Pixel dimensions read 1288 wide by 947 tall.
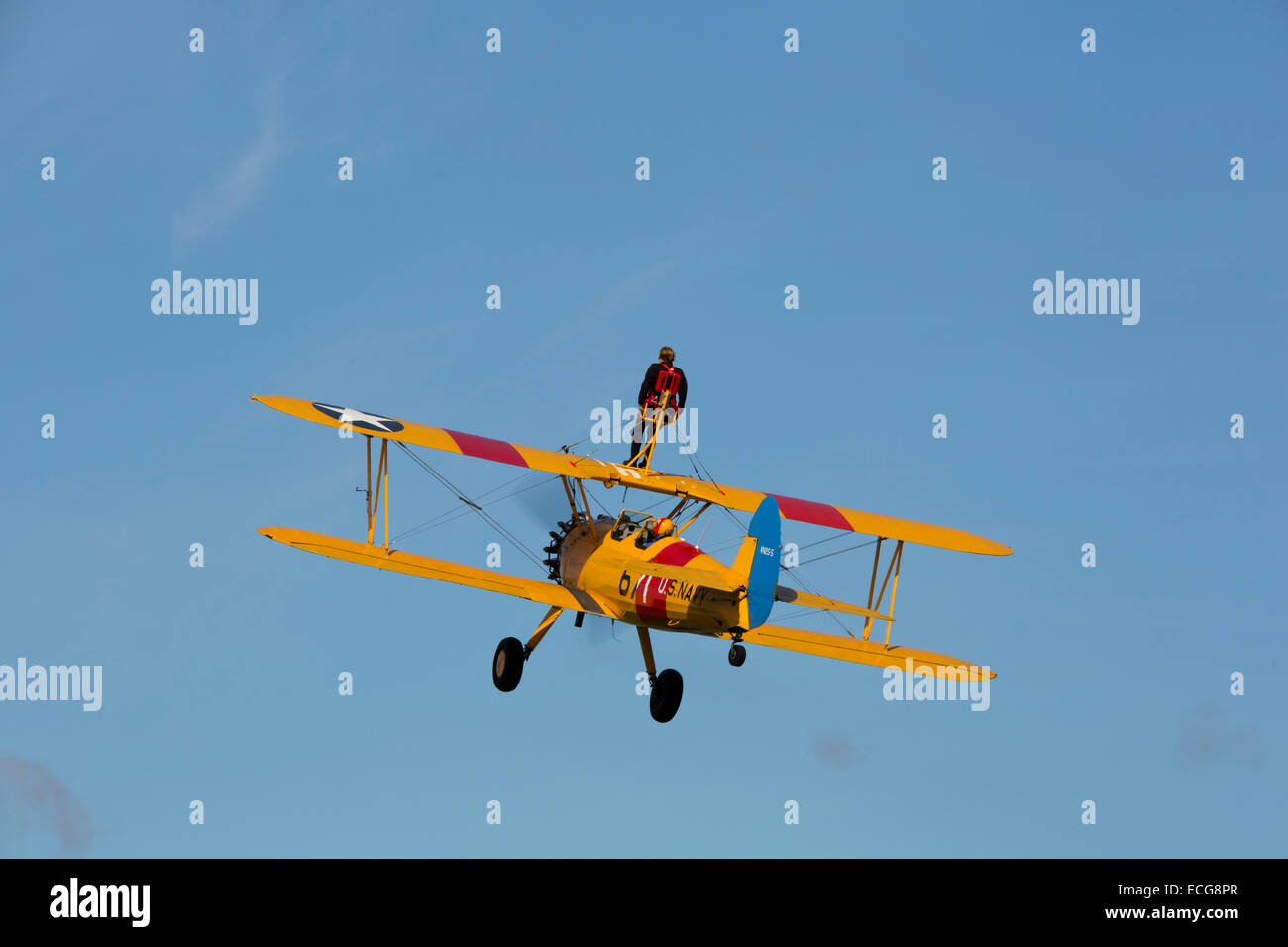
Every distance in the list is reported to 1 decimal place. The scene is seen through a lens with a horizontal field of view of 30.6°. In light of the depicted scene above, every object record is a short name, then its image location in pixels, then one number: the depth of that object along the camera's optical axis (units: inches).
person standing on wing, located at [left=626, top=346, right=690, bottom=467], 1593.3
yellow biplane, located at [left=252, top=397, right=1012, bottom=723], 1435.8
